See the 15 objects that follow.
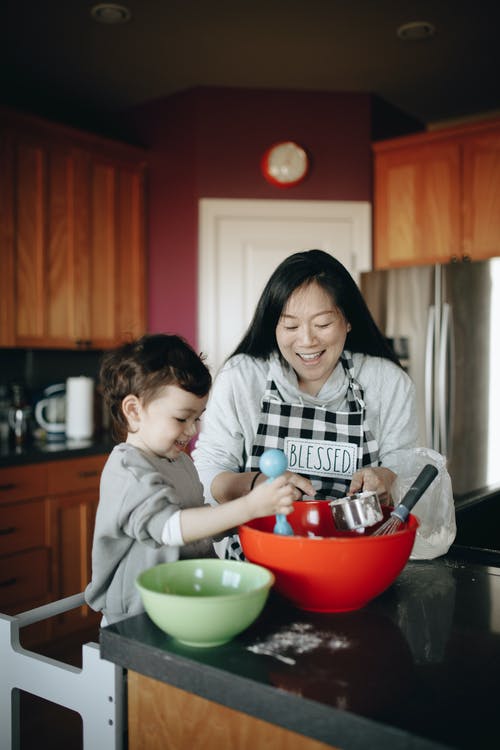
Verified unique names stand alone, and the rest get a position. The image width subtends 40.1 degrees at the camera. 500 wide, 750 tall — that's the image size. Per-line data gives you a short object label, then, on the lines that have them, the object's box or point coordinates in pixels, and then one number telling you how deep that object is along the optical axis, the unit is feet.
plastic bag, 4.23
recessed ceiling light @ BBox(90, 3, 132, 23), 9.38
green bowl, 2.64
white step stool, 3.07
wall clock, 12.21
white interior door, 12.37
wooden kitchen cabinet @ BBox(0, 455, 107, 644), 9.54
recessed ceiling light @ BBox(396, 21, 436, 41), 9.98
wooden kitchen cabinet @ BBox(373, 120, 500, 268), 11.17
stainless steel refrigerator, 10.36
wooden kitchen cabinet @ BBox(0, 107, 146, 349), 10.89
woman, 5.00
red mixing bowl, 3.00
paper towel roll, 11.56
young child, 3.23
